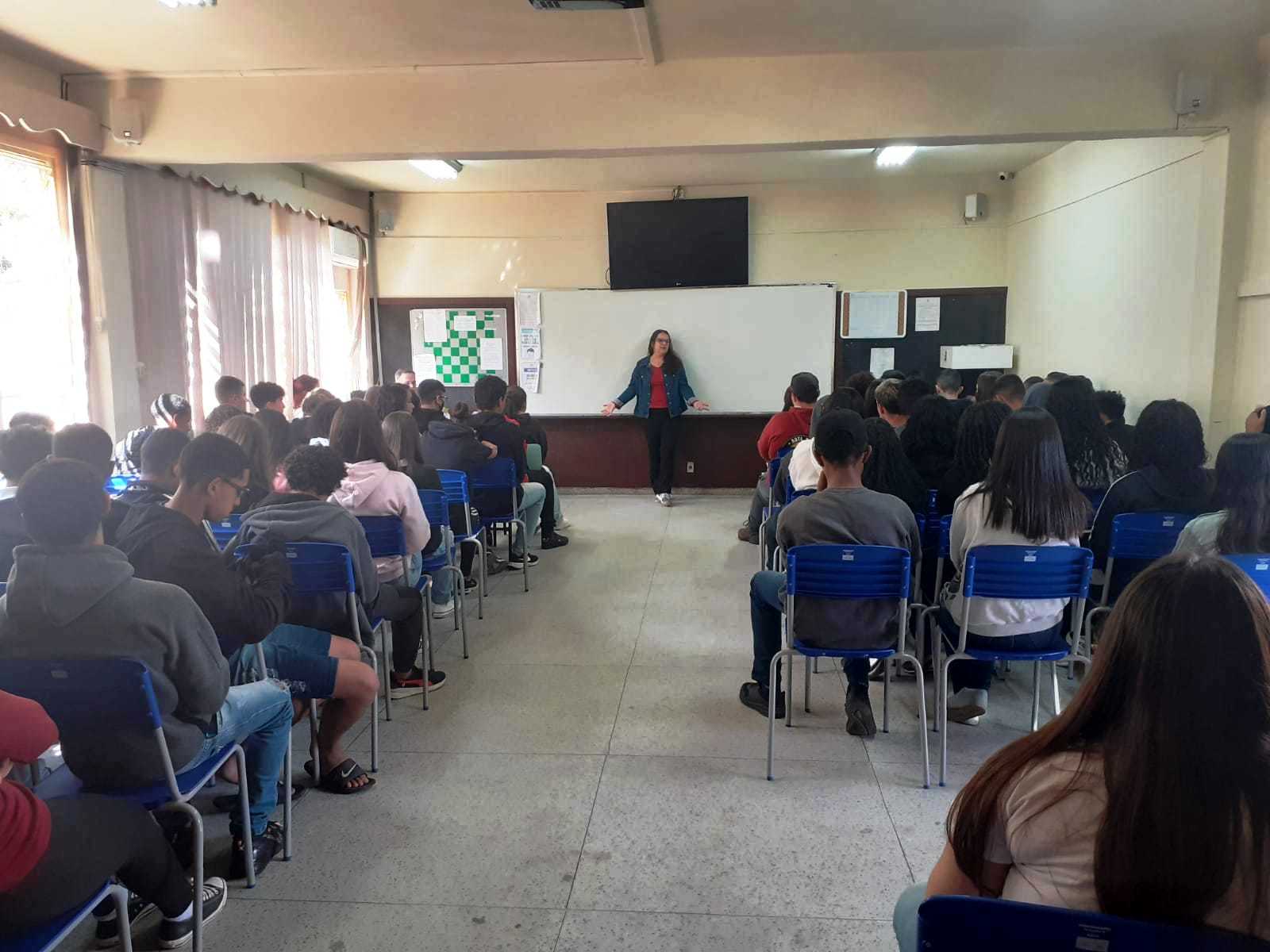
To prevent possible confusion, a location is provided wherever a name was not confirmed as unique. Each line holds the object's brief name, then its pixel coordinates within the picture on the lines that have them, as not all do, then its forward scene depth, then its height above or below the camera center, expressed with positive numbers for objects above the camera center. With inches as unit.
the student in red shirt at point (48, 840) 56.1 -35.0
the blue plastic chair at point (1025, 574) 109.6 -28.1
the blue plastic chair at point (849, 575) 111.1 -28.7
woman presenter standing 319.3 -16.1
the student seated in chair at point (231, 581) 86.4 -23.3
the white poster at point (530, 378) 332.5 -7.9
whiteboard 320.5 +6.6
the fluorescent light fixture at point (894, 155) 259.9 +63.5
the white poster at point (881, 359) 324.2 -1.3
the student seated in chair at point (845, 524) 115.6 -23.2
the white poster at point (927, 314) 322.0 +15.8
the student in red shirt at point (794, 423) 220.4 -17.5
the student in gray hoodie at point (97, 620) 71.7 -22.3
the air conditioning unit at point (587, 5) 145.9 +61.0
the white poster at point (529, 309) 329.7 +18.9
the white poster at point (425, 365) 344.5 -2.9
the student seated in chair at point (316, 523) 111.7 -21.7
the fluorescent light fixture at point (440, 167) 269.1 +61.9
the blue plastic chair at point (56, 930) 56.3 -38.9
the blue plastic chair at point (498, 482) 202.7 -29.7
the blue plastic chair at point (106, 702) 68.4 -28.4
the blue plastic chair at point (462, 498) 181.3 -30.1
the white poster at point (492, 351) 340.2 +2.7
